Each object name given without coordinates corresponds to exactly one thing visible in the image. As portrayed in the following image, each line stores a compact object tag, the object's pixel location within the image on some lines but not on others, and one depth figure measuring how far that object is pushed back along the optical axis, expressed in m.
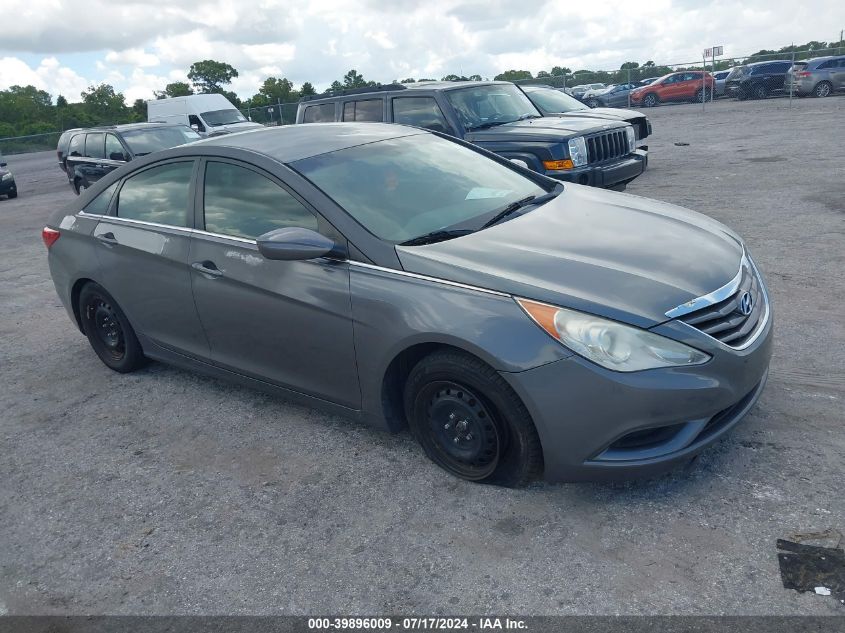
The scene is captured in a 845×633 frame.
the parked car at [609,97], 34.62
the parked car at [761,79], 27.17
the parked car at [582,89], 39.07
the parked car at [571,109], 11.49
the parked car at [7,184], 18.66
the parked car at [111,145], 13.96
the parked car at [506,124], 8.66
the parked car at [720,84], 30.05
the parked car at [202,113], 23.50
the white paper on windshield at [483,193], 4.19
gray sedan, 3.00
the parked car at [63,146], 16.47
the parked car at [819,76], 25.05
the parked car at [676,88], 30.89
